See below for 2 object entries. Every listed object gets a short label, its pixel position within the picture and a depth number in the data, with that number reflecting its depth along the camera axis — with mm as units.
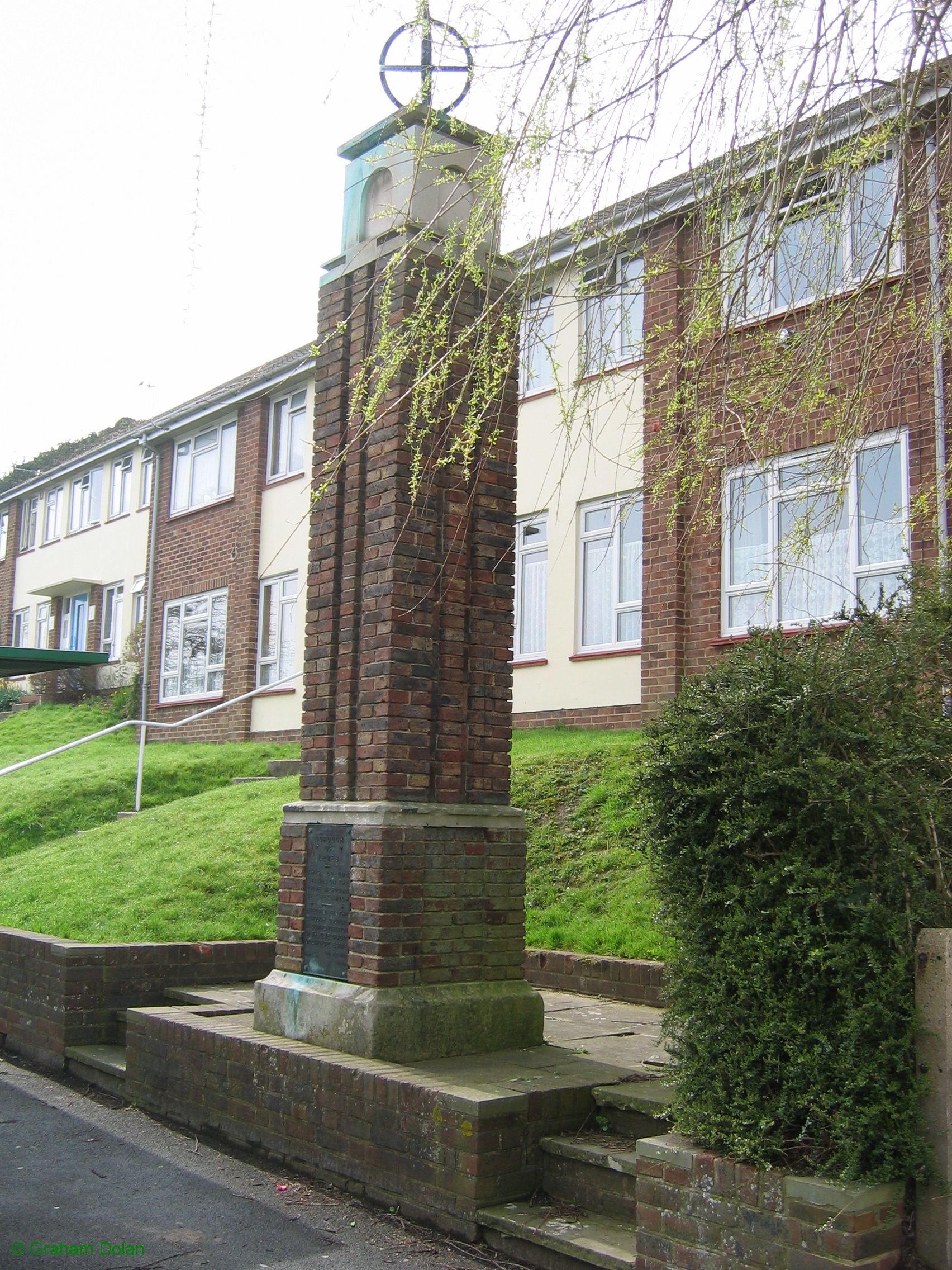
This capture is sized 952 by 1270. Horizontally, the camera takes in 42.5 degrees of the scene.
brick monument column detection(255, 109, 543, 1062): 6422
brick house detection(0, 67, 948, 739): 5781
